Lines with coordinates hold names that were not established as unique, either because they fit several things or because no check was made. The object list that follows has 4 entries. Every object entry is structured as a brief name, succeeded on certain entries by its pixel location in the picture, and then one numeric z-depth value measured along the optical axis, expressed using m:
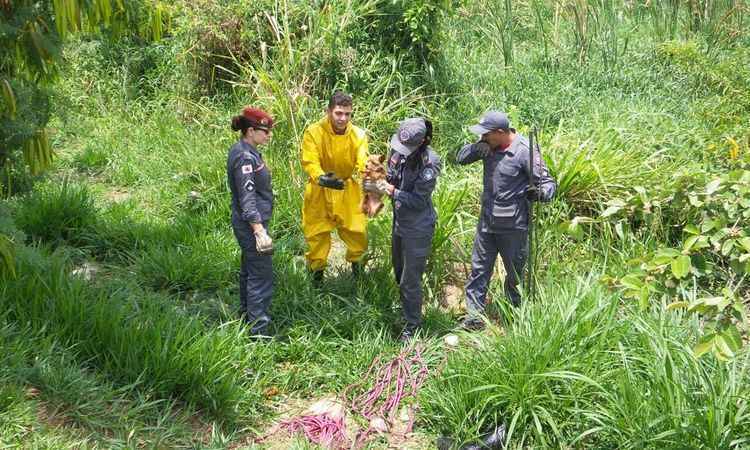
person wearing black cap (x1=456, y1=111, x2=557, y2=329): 5.27
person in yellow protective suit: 5.59
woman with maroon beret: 5.01
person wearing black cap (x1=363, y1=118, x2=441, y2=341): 5.09
